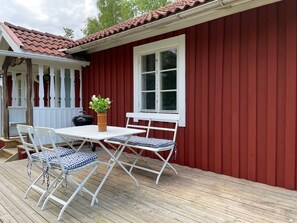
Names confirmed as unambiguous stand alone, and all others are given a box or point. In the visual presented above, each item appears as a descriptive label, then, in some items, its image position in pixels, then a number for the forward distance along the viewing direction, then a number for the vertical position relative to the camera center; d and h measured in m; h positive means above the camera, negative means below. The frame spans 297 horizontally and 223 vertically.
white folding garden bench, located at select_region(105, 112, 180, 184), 3.29 -0.53
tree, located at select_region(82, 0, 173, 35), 17.69 +7.48
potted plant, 3.24 -0.07
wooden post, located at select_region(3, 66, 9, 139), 5.98 +0.00
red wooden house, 3.01 +0.44
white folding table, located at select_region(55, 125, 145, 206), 2.77 -0.34
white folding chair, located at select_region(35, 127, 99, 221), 2.35 -0.60
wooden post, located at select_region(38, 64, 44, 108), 5.38 +0.47
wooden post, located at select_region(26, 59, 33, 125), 5.13 +0.34
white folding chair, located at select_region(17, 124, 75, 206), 2.53 -0.59
